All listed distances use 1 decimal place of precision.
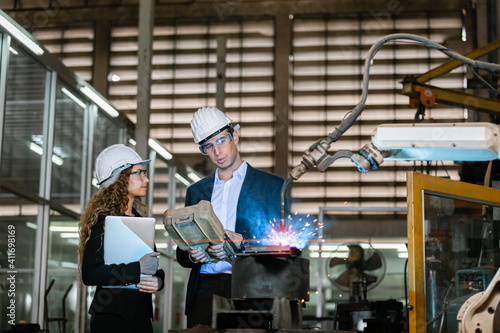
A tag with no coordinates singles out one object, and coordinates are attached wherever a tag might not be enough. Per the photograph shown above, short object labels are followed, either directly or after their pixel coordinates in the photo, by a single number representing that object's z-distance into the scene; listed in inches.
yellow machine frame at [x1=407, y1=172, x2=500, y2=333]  133.0
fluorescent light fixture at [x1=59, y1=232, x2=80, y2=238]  264.7
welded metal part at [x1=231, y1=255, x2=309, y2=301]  98.2
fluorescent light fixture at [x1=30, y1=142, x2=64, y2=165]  243.0
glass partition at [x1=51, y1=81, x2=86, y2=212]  261.3
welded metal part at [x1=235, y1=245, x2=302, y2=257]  97.6
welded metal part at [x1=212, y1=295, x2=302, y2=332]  94.2
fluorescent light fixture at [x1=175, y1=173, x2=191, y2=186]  423.8
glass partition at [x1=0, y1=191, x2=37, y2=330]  217.8
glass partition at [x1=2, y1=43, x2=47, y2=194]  222.8
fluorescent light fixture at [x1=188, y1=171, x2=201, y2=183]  453.6
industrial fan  316.2
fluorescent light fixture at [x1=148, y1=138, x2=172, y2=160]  363.6
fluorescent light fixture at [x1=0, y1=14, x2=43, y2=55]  210.5
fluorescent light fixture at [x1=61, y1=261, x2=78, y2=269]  266.8
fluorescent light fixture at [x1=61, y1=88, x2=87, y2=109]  266.2
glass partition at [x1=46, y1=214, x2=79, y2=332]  256.2
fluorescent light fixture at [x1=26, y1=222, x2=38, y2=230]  237.7
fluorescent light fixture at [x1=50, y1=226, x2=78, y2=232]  258.4
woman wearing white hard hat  110.9
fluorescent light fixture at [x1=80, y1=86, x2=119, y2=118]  282.0
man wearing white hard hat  121.0
